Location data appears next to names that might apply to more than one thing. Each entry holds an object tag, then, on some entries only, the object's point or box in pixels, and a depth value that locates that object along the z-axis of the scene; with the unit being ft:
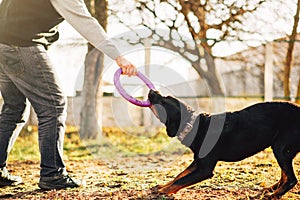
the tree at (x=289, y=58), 27.52
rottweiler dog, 11.62
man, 11.49
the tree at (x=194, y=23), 27.35
